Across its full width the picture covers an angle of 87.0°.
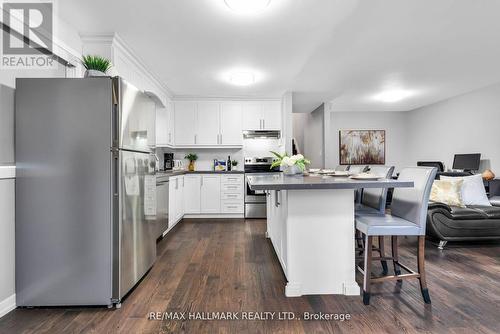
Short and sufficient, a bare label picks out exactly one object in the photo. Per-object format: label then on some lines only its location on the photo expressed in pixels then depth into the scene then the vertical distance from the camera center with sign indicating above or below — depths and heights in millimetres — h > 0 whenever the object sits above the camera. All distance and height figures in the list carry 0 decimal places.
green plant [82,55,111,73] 2092 +830
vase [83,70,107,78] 2061 +745
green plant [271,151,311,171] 2754 +63
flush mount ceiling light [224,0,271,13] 2062 +1293
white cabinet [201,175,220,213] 5055 -508
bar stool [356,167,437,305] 1832 -407
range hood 5293 +668
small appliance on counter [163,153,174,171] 5148 +114
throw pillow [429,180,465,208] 3395 -350
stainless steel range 5117 -714
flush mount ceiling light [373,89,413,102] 5098 +1460
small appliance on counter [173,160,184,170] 5387 +56
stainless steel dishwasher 3404 -468
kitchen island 2025 -517
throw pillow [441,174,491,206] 3449 -332
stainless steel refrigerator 1862 -169
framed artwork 7090 +529
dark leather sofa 3148 -683
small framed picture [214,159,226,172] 5531 +51
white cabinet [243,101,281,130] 5293 +1051
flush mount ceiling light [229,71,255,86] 3809 +1319
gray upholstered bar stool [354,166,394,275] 2284 -330
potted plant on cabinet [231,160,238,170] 5609 +71
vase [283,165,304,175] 2846 -32
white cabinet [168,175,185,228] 4066 -528
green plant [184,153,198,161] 5527 +226
